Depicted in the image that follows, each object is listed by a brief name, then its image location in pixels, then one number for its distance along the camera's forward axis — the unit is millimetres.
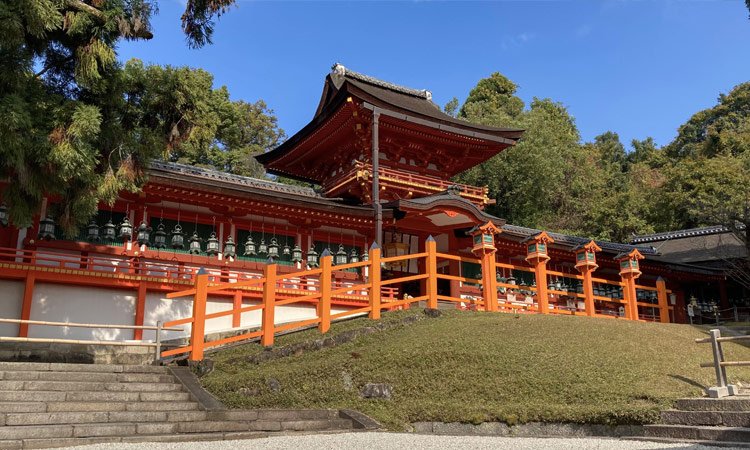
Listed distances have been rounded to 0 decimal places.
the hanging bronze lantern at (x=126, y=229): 14609
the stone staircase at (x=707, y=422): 6893
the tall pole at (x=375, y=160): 18578
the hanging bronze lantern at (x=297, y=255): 17000
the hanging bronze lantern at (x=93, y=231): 14438
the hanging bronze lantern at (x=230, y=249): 16125
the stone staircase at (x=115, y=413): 7547
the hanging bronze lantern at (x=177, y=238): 15638
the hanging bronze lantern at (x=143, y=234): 14992
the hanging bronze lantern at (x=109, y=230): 14727
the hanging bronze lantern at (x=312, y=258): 17594
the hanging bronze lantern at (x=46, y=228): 13727
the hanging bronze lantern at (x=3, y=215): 13250
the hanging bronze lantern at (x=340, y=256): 17484
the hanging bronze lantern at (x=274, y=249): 16797
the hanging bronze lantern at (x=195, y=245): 15852
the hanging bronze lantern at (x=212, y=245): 15703
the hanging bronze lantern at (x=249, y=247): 16484
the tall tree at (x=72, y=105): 9320
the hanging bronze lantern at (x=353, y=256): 18453
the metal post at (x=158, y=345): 11703
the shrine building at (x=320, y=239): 14031
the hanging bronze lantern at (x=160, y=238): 15391
